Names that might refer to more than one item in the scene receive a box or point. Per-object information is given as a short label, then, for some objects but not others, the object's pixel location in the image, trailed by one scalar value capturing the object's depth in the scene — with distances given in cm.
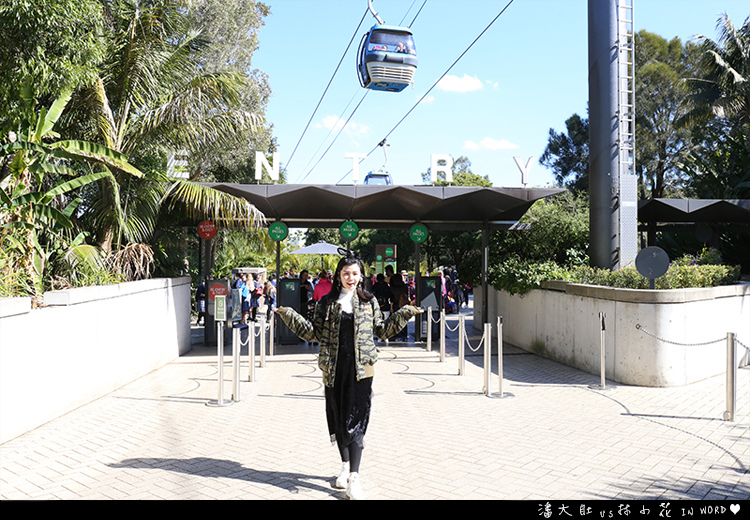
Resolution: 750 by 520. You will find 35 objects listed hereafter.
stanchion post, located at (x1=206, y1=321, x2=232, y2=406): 845
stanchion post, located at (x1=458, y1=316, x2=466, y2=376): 1080
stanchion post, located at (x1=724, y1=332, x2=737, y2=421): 728
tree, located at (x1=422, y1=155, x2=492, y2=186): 4022
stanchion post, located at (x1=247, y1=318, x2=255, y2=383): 1030
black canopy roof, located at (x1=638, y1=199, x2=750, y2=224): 1619
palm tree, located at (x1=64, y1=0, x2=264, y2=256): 1164
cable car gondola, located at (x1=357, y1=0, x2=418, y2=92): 1532
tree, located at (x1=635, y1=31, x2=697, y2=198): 4159
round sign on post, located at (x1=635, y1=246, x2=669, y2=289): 951
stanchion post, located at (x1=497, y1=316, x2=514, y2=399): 900
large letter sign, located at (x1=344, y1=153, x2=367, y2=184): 1516
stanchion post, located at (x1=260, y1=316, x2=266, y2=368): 991
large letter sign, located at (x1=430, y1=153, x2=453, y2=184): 1516
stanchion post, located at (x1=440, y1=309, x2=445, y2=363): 1251
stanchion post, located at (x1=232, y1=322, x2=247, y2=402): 866
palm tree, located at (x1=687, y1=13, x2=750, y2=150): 2809
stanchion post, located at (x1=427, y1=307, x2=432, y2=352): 1370
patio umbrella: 2568
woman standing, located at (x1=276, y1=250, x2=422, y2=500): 507
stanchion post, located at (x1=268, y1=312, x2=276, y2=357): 1240
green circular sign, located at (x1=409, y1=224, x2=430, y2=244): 1658
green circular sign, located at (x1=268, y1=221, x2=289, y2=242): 1605
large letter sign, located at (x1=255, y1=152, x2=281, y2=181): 1445
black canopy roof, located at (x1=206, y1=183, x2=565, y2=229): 1351
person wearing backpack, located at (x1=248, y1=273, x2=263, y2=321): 1782
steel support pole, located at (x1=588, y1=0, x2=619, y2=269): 1274
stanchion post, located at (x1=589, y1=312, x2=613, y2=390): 925
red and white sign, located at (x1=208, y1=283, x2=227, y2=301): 1500
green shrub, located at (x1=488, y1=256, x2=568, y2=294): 1340
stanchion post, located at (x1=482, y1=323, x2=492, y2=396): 910
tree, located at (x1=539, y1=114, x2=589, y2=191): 4803
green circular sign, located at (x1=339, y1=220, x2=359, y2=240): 1648
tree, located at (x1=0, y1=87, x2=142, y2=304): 807
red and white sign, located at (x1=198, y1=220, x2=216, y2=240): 1465
